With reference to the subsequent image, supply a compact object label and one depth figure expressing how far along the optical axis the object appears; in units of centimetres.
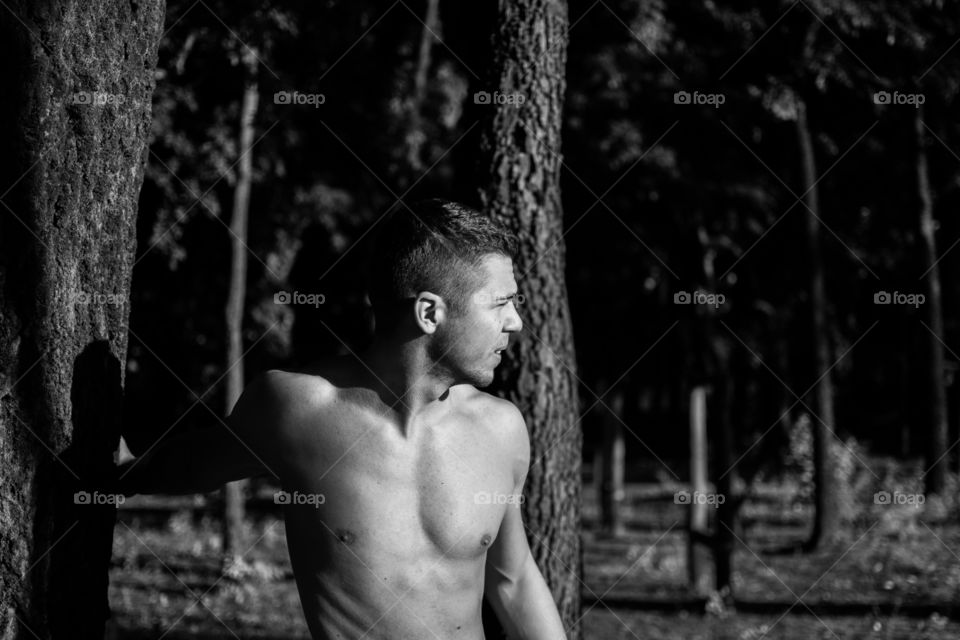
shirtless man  264
